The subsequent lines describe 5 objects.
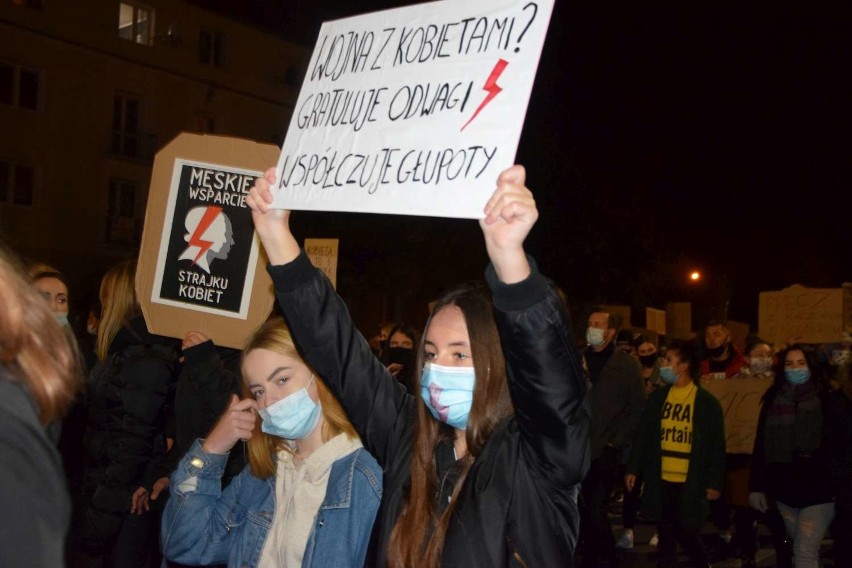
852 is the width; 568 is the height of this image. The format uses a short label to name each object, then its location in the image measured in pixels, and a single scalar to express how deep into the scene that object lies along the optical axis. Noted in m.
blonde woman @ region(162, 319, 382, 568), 3.04
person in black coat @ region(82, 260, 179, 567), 5.11
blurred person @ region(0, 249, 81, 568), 1.34
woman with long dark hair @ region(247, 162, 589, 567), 2.31
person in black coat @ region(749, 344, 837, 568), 7.48
